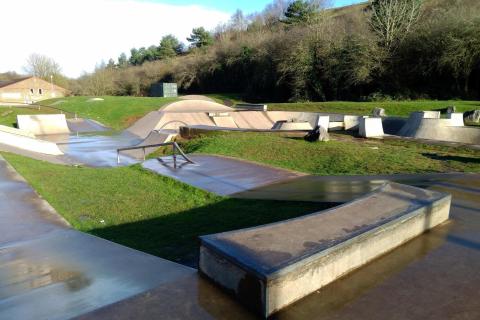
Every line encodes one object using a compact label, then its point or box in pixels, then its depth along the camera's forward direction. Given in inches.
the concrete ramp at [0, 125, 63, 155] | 604.7
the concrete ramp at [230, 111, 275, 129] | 987.9
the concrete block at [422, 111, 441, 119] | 643.3
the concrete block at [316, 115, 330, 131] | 726.5
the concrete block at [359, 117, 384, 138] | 620.7
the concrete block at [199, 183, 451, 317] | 114.2
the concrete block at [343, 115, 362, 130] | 759.1
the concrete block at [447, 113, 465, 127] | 586.6
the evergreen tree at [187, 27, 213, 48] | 3063.7
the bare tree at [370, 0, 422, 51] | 1289.4
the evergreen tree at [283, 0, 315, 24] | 2055.9
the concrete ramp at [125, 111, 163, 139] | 938.1
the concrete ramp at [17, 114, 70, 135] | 997.8
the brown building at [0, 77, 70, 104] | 2945.4
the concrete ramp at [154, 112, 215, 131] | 922.7
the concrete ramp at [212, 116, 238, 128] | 951.0
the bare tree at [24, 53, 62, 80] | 3435.0
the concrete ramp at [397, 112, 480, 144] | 544.1
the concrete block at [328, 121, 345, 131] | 761.6
